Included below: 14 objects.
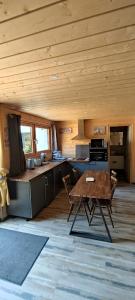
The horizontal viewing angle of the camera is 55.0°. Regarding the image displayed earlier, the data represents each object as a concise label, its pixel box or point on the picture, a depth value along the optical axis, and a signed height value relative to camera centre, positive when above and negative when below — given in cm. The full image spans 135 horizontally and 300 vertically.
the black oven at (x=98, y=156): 412 -37
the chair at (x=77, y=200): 229 -101
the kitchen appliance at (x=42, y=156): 376 -32
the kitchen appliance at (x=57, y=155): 455 -35
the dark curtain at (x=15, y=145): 259 +1
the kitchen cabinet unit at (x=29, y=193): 240 -93
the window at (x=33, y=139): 345 +20
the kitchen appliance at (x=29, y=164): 311 -44
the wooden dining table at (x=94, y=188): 197 -74
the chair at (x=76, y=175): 397 -94
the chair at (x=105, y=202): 224 -101
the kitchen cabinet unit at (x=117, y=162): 539 -75
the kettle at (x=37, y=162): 341 -45
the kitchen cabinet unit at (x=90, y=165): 405 -65
